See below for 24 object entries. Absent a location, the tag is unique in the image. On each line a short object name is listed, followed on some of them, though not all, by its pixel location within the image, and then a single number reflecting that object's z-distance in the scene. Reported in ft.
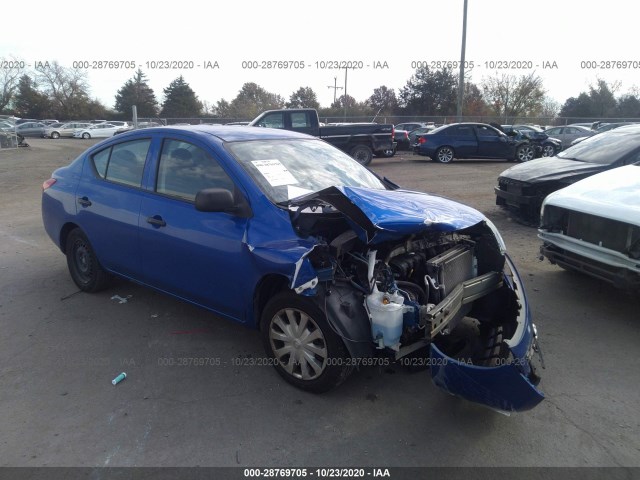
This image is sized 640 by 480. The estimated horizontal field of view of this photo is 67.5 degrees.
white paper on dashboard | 11.76
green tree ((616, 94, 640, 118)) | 158.20
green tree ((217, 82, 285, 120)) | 176.55
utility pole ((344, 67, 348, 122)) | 187.88
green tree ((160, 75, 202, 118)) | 171.01
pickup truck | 49.39
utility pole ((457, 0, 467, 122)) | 80.43
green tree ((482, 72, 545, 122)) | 161.79
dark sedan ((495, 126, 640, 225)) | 24.00
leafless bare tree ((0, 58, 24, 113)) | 192.24
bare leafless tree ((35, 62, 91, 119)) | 199.21
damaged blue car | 9.80
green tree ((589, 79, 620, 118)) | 163.63
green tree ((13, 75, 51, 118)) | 196.13
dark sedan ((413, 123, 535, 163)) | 58.39
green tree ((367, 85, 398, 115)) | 196.52
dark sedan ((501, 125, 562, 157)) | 59.36
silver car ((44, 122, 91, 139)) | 138.41
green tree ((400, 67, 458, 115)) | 166.30
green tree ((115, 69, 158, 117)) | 194.90
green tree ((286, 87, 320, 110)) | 191.82
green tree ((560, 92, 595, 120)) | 166.30
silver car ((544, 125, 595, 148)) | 78.79
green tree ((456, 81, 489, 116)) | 170.40
